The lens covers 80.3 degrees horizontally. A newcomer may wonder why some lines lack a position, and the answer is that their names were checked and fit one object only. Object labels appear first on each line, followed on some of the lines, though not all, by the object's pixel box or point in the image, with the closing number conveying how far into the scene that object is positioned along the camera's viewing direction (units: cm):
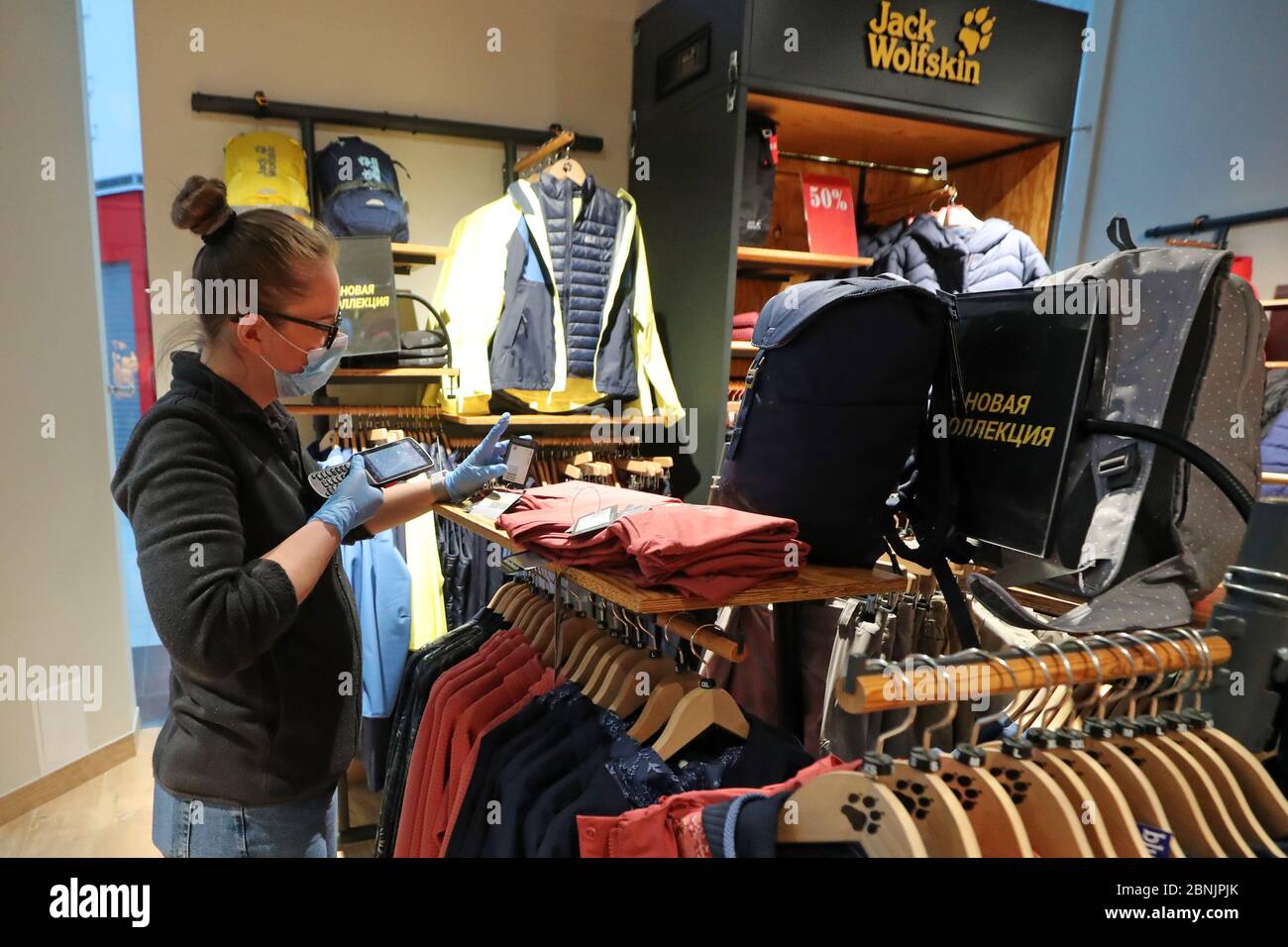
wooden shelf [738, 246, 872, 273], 282
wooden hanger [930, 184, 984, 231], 307
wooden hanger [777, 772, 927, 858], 74
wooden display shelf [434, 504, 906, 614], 108
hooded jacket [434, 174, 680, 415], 278
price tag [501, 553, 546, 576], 129
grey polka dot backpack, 106
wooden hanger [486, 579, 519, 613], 173
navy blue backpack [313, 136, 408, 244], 275
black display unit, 259
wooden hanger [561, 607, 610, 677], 141
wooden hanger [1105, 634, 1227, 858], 83
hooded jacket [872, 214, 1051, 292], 299
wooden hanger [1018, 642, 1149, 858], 81
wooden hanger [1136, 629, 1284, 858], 84
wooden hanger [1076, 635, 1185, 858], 83
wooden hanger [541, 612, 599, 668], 145
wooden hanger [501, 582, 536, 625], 166
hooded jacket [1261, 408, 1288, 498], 341
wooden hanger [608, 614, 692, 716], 127
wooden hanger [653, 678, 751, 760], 114
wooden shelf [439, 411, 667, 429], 273
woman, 103
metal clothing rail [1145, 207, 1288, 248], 386
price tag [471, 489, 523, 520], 152
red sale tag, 309
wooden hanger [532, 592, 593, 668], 151
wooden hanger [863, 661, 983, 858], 75
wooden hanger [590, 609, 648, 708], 130
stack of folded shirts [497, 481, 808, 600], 108
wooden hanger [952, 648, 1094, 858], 79
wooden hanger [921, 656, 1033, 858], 77
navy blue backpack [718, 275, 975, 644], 116
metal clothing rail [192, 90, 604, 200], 277
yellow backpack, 266
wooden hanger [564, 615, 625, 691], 138
